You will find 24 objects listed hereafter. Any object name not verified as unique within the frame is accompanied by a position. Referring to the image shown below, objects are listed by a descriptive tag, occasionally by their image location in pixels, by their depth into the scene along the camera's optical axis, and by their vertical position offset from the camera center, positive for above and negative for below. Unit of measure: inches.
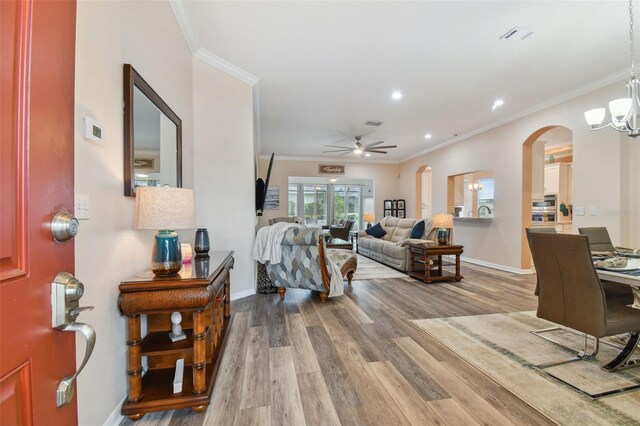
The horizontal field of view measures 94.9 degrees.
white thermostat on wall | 53.8 +15.4
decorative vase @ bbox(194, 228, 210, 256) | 105.2 -11.5
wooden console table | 64.2 -32.0
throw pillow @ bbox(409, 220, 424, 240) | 224.3 -14.0
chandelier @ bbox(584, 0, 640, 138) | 103.0 +37.6
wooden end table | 187.9 -31.5
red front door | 19.6 +1.1
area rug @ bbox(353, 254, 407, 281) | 204.8 -44.1
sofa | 217.5 -24.7
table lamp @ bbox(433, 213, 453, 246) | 199.0 -8.3
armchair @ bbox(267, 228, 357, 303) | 143.8 -26.6
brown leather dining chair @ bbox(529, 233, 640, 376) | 76.7 -23.3
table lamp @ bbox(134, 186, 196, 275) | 65.1 -1.2
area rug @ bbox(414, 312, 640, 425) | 67.6 -45.1
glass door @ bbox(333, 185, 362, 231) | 433.7 +12.7
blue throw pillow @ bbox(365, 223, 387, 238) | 276.5 -17.9
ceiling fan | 261.6 +62.8
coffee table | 235.8 -26.2
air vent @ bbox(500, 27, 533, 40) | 113.3 +70.8
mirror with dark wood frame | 69.4 +21.1
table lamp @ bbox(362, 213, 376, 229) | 359.3 -6.8
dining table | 73.6 -15.9
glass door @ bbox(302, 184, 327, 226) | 422.9 +12.0
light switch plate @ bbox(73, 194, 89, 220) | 50.2 +1.0
